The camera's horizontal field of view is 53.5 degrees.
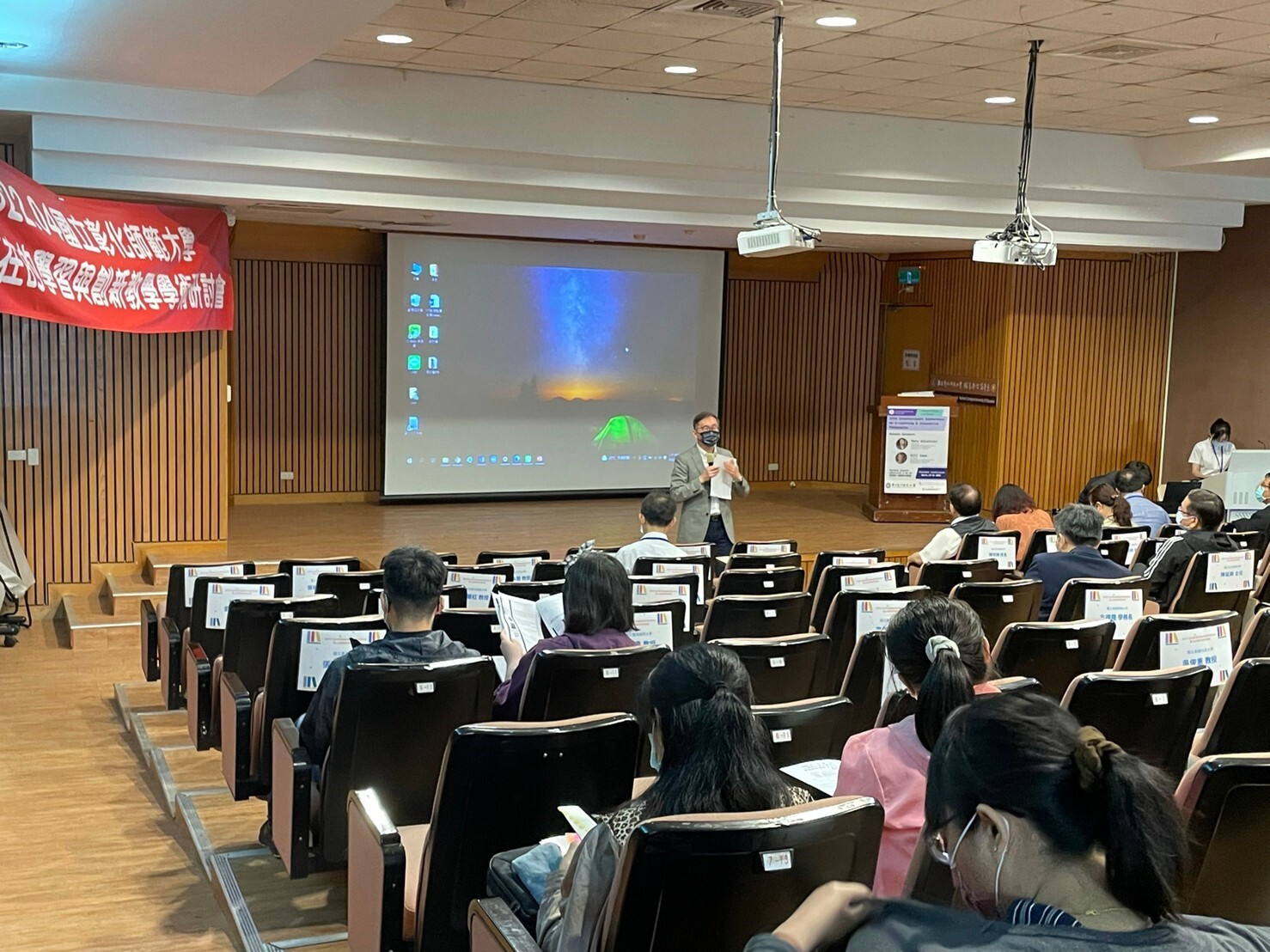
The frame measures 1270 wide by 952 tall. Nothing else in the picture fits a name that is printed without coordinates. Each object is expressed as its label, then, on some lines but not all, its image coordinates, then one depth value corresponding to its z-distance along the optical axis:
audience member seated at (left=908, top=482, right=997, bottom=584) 7.48
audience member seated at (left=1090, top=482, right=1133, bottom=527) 8.68
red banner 7.50
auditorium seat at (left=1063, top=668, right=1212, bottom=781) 3.65
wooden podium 12.89
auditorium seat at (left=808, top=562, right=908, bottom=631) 6.12
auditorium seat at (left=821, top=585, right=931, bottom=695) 5.25
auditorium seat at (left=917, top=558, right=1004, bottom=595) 6.48
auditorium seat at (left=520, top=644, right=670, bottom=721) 3.78
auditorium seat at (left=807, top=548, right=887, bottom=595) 6.73
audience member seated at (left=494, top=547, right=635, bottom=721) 3.99
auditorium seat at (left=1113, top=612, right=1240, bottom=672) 4.60
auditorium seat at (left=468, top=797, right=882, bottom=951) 2.05
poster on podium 12.80
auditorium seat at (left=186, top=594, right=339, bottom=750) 5.00
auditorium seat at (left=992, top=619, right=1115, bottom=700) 4.67
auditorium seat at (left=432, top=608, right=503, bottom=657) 4.91
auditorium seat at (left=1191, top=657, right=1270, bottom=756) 3.78
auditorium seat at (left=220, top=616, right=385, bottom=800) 4.29
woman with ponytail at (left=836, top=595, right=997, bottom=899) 2.63
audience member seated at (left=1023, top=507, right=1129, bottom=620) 6.19
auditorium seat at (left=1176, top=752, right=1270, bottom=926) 2.70
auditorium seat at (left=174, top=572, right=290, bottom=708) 5.54
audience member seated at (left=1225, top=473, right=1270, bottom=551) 8.58
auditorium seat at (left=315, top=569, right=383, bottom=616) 5.89
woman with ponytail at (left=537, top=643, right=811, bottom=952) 2.24
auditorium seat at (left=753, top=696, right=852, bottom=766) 3.27
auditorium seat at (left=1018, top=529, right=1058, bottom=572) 7.86
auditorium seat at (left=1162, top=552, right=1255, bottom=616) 6.30
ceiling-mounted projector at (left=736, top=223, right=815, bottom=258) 7.16
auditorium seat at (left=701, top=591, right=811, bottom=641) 5.42
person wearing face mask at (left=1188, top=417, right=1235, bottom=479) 12.02
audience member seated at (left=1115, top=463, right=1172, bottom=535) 9.08
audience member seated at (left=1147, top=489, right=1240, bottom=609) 6.68
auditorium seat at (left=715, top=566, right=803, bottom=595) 6.30
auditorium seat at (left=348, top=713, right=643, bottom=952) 2.84
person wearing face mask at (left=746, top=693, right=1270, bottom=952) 1.37
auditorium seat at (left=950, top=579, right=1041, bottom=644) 5.61
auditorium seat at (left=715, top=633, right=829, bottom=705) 4.50
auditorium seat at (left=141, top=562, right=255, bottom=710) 5.78
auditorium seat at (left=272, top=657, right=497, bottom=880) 3.67
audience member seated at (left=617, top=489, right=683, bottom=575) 6.76
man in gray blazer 8.38
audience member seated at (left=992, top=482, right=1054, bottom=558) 8.22
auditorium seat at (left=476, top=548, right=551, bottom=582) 6.60
